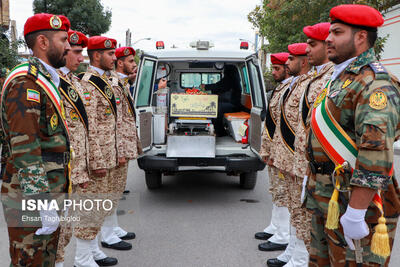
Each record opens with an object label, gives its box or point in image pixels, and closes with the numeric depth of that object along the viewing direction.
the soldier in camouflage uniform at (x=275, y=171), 4.04
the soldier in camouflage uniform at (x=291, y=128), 3.48
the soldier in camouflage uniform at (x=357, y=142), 1.81
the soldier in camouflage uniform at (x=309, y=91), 3.01
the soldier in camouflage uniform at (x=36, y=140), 2.07
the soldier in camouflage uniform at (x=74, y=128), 2.75
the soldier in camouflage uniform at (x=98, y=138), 3.39
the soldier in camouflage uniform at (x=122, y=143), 4.07
